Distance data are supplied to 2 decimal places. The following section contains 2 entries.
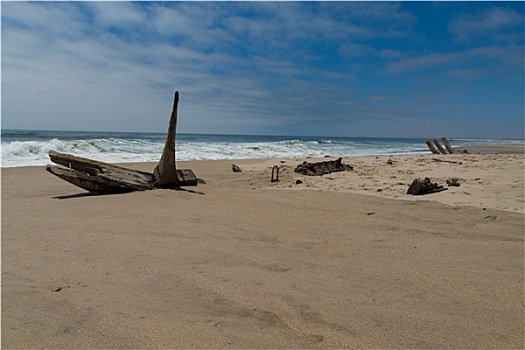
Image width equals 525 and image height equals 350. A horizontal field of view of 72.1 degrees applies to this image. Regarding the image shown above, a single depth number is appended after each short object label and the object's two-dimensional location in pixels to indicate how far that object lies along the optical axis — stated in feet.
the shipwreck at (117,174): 19.02
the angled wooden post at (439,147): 63.59
